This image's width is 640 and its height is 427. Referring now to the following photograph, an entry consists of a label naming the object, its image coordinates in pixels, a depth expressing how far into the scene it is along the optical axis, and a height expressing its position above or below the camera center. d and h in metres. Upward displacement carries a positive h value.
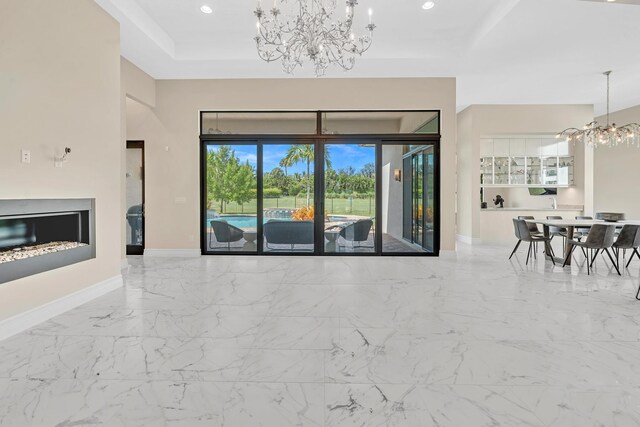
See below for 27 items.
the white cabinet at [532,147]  8.96 +1.51
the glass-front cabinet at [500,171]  9.06 +0.90
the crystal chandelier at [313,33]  3.96 +2.09
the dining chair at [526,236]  6.08 -0.54
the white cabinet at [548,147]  8.93 +1.50
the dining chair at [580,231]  6.50 -0.51
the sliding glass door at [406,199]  6.88 +0.14
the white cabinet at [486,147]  9.05 +1.53
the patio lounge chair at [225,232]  6.93 -0.51
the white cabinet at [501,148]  9.01 +1.50
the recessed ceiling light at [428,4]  4.64 +2.73
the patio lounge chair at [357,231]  6.87 -0.50
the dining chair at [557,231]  6.30 -0.49
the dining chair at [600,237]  5.24 -0.49
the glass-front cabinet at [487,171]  9.09 +0.90
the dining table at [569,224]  5.52 -0.31
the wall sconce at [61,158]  3.51 +0.50
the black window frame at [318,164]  6.72 +0.83
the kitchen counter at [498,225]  8.73 -0.50
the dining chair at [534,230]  6.53 -0.50
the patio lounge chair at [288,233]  6.82 -0.53
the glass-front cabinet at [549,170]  8.99 +0.90
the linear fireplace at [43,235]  3.07 -0.28
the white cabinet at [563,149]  8.92 +1.45
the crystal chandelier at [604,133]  6.57 +1.41
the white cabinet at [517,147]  8.99 +1.52
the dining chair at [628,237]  5.31 -0.50
